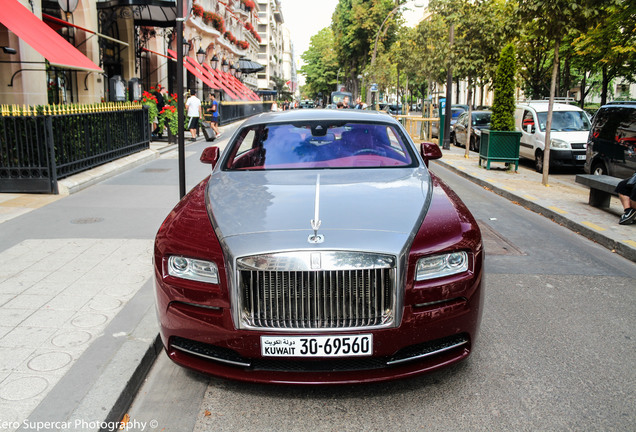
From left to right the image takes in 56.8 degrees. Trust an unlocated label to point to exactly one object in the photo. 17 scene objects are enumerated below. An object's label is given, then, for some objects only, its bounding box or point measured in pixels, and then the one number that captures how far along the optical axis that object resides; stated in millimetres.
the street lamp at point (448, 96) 19219
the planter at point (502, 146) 14883
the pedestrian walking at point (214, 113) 24447
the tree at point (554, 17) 11646
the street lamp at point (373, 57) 33625
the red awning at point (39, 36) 11034
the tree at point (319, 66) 101062
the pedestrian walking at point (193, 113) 21038
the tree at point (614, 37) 12055
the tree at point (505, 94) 15711
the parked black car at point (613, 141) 11164
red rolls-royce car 3074
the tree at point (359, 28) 54656
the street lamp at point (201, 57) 34338
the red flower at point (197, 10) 29972
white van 15344
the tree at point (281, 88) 111838
